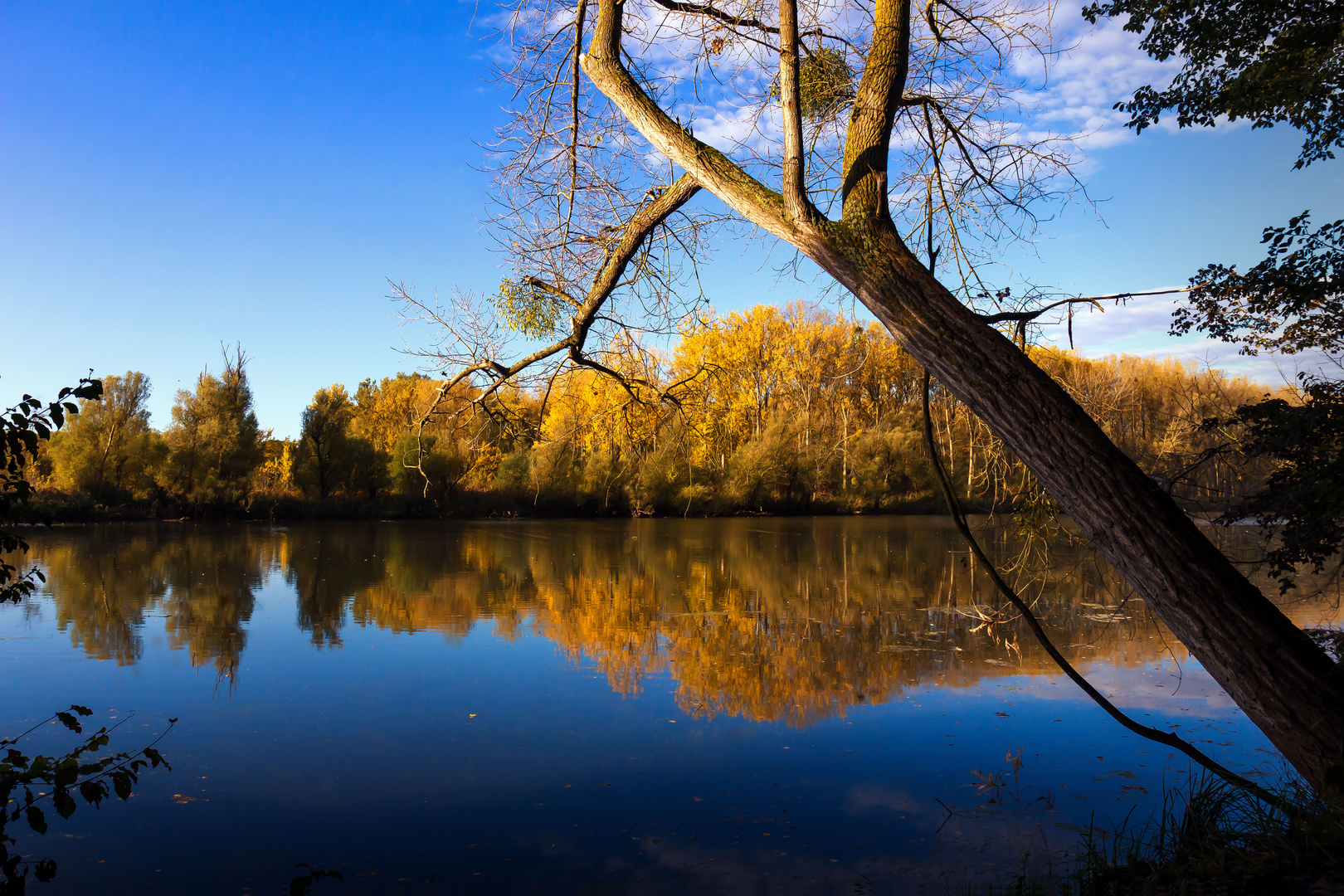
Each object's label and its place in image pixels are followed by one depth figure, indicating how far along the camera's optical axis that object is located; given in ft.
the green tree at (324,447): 111.04
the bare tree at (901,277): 10.20
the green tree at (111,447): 97.09
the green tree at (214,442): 100.63
